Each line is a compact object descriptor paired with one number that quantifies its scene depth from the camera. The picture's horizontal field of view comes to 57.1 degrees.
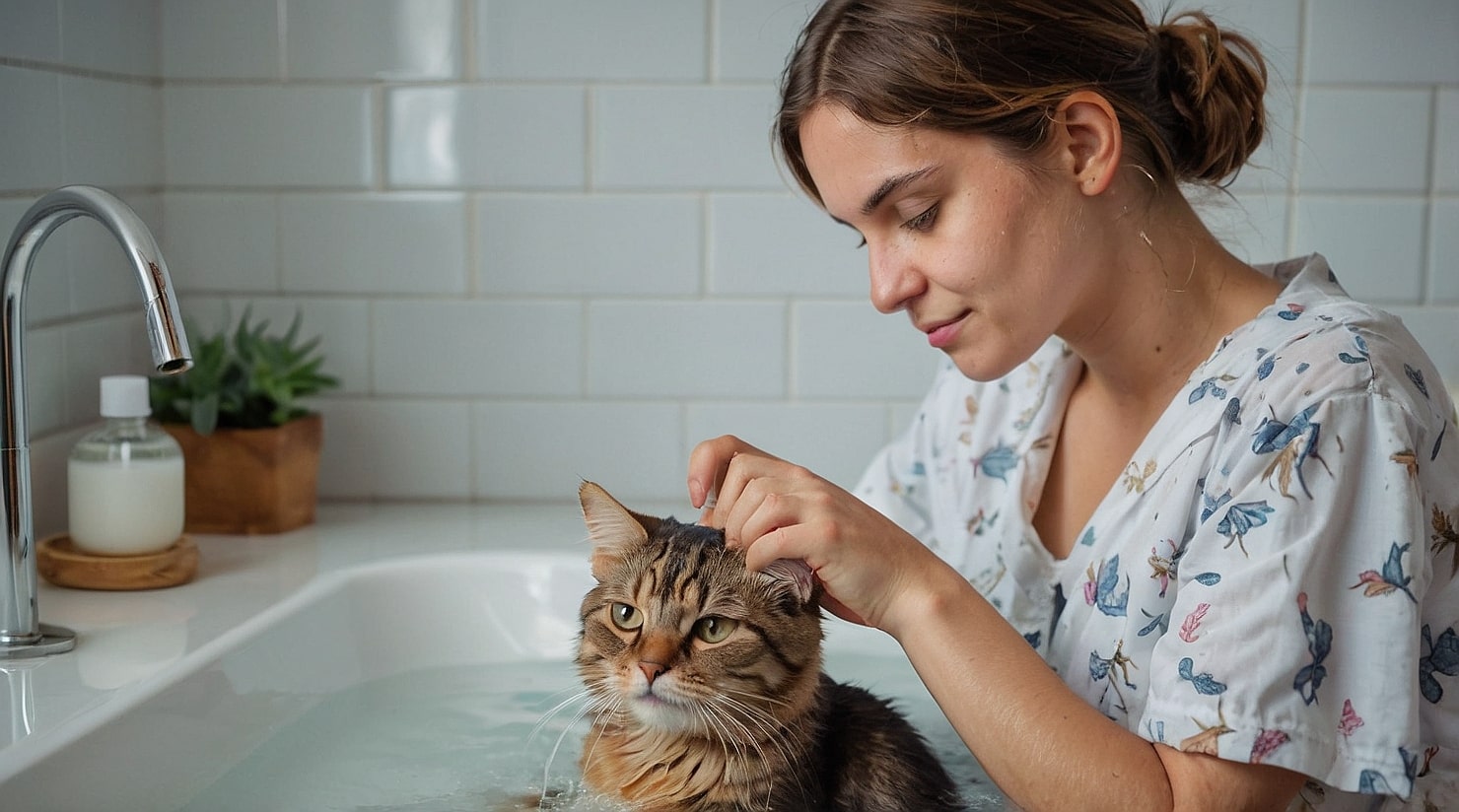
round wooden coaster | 1.52
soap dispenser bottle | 1.50
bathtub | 1.16
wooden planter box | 1.78
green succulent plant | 1.76
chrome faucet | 1.16
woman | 0.97
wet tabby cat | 1.09
